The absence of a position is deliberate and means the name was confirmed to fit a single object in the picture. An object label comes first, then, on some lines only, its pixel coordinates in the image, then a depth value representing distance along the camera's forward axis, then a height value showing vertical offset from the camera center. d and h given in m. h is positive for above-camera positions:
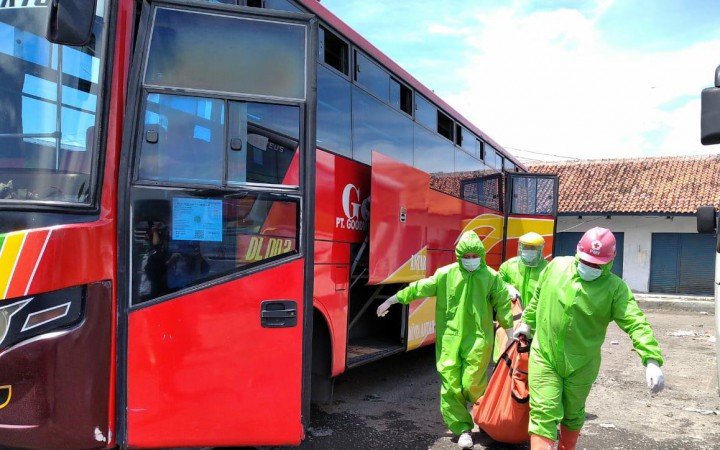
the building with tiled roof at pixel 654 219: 20.64 +0.47
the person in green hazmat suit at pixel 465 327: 4.54 -0.83
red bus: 2.62 -0.04
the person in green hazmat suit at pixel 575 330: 3.69 -0.67
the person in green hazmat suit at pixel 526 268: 5.56 -0.42
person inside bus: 2.95 -0.25
